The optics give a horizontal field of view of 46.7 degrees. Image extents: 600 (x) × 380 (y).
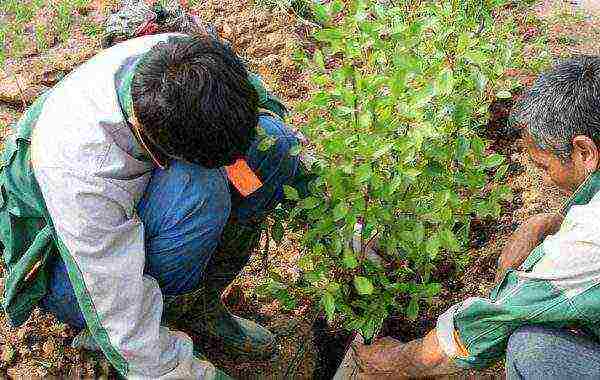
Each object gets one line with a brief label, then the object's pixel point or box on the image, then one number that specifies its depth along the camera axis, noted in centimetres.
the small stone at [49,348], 241
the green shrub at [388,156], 172
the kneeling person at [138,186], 164
